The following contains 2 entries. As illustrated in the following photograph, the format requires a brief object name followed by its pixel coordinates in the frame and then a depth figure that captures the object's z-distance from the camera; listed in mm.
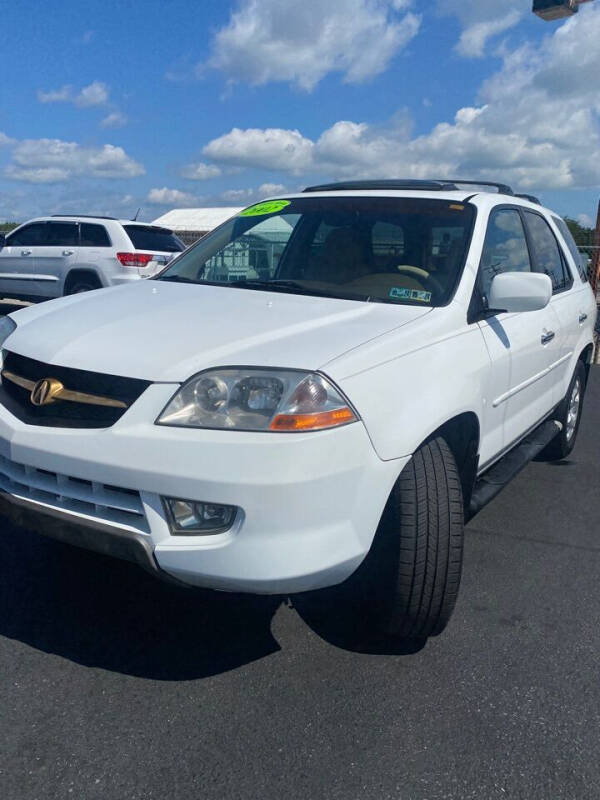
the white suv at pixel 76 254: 12000
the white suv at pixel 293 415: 2264
